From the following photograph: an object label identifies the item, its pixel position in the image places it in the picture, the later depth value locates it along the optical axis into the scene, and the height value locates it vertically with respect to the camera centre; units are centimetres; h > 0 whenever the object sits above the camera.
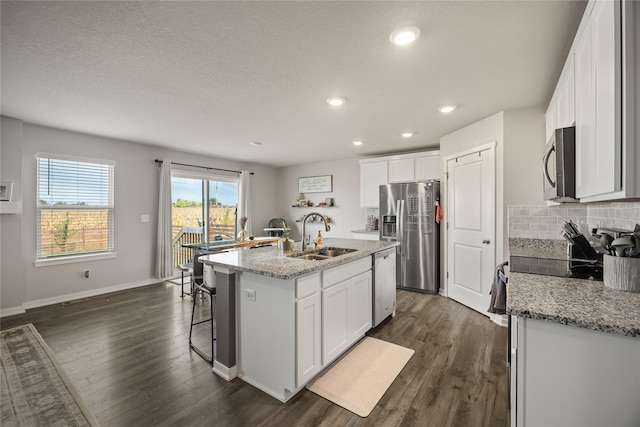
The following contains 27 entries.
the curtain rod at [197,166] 478 +99
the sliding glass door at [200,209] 522 +14
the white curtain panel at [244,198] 622 +41
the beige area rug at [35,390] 169 -127
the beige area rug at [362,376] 188 -128
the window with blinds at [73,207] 372 +12
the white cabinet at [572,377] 94 -60
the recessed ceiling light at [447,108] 295 +120
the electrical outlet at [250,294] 200 -60
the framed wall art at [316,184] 627 +76
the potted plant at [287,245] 257 -29
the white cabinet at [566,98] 159 +79
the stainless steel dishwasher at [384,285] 291 -80
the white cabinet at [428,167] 444 +82
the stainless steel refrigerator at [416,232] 418 -28
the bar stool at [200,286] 238 -68
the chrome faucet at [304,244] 271 -29
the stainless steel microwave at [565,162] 145 +29
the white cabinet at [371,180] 506 +67
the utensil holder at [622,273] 122 -27
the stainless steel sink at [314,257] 261 -41
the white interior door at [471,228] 328 -16
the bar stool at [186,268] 370 -74
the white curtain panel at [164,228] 474 -23
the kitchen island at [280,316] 183 -76
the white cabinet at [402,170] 469 +81
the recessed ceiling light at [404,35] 168 +116
